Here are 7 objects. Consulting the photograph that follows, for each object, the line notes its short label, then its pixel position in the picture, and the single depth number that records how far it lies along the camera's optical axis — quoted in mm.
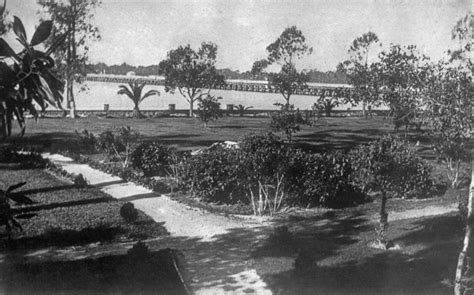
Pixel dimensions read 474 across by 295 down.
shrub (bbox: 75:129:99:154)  21766
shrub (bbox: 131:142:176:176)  16047
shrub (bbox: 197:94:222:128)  29453
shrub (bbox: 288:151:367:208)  12008
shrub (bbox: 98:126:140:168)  17766
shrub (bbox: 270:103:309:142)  19172
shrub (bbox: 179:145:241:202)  12562
